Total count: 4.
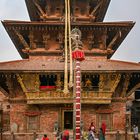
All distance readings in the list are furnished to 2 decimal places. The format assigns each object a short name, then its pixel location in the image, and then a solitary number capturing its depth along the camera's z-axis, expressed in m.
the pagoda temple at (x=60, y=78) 25.08
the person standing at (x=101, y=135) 21.92
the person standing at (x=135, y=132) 25.17
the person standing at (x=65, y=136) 19.05
